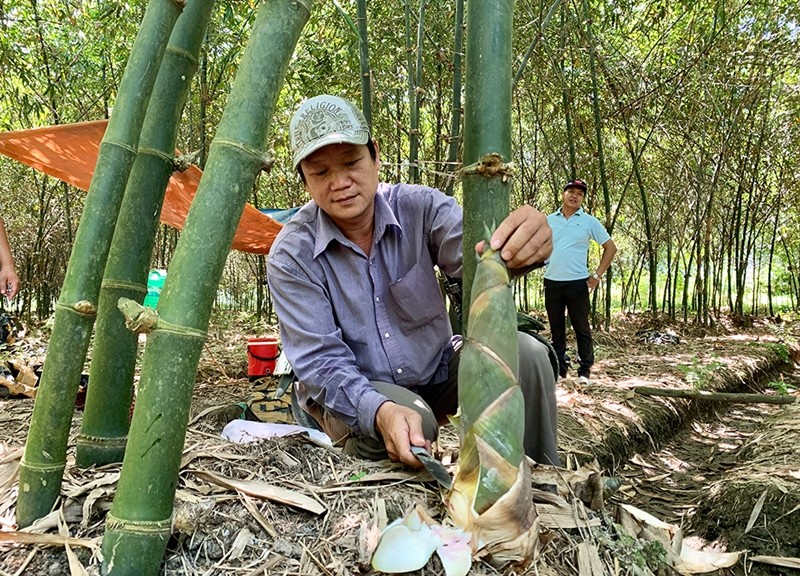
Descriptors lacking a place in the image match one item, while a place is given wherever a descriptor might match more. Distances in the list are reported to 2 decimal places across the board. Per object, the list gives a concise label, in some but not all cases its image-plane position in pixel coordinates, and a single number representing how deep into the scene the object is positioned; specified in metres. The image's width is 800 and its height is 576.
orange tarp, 3.31
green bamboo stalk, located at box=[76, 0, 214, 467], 1.28
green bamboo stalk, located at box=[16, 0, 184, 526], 1.16
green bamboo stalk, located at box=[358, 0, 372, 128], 2.85
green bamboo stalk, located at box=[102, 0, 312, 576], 0.92
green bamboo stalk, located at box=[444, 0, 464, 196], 3.01
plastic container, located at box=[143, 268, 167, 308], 5.19
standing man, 5.28
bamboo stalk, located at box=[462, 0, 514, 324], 1.03
